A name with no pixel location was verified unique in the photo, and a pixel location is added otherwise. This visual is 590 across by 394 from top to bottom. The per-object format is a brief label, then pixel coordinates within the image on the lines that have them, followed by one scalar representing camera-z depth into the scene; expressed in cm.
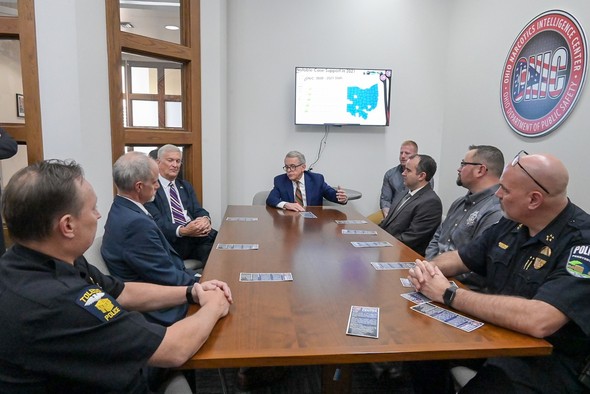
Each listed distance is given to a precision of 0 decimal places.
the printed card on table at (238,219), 276
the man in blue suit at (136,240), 162
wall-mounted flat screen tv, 412
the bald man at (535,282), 116
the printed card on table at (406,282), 154
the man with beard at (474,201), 202
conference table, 105
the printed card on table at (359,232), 243
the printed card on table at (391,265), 175
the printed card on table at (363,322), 115
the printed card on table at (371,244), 212
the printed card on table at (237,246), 202
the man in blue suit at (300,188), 340
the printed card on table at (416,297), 139
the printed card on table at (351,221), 276
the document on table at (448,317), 120
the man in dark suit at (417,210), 264
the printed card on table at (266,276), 157
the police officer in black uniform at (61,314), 83
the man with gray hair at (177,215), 267
